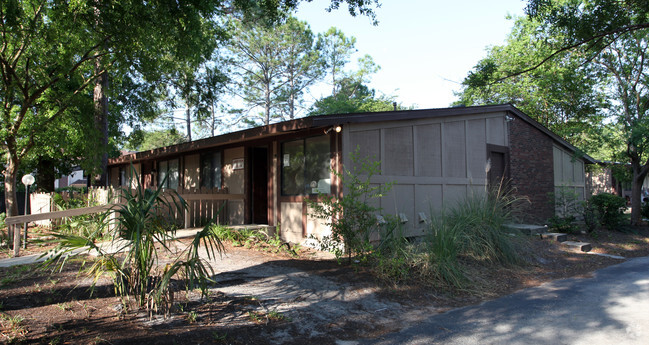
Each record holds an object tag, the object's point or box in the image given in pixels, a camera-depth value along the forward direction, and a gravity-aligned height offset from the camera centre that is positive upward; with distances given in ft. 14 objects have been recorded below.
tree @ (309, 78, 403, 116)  102.17 +23.70
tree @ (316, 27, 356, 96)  113.60 +39.03
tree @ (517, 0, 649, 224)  25.94 +10.80
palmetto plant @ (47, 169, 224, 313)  13.10 -1.90
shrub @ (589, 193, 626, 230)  38.50 -2.09
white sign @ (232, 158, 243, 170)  37.48 +2.73
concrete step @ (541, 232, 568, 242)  33.09 -3.96
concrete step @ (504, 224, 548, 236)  33.67 -3.42
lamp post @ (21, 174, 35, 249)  38.04 +1.65
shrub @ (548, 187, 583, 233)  35.99 -2.33
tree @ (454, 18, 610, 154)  49.24 +14.35
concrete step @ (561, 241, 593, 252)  30.71 -4.41
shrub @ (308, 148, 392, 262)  21.76 -1.63
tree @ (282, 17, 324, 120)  101.91 +33.03
